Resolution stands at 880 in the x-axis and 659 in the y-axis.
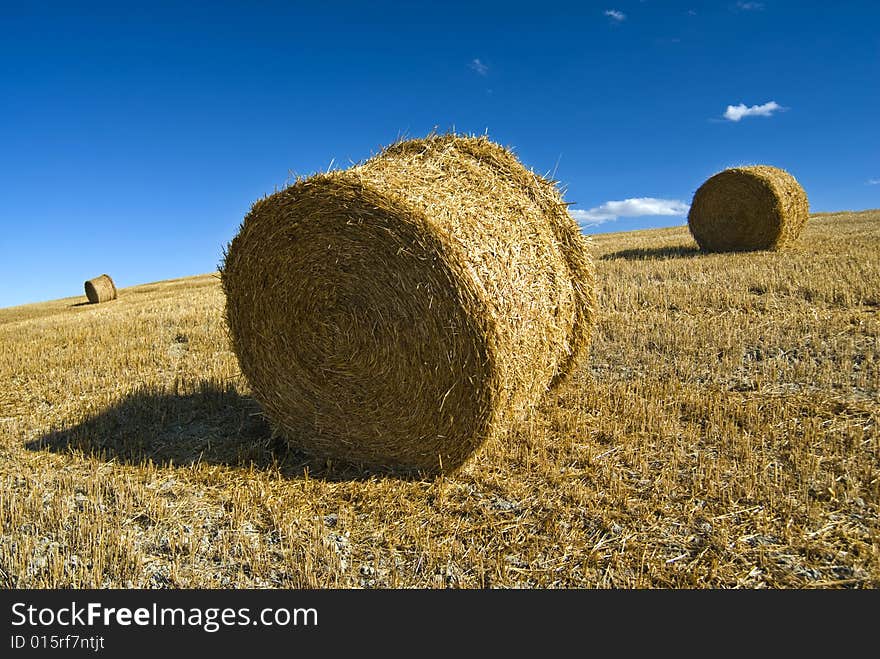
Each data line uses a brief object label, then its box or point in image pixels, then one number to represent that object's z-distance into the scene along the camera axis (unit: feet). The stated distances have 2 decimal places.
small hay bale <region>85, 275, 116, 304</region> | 78.23
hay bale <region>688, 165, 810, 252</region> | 46.57
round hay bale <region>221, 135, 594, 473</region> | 14.20
